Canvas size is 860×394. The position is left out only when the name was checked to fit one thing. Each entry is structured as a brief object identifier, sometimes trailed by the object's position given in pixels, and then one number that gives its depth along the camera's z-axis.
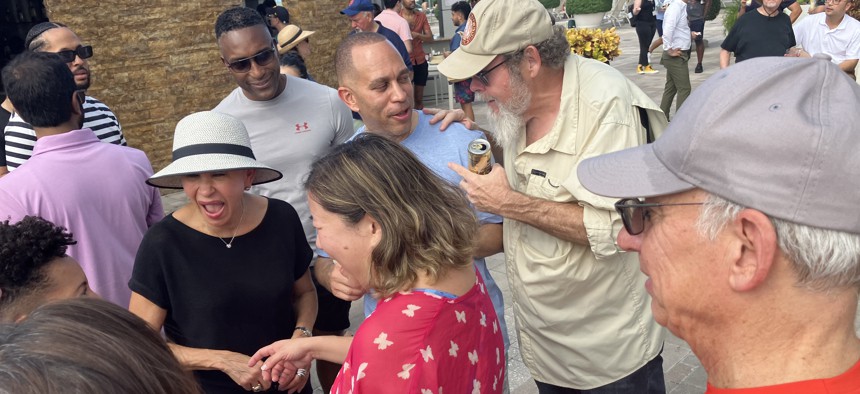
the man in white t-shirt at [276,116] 3.45
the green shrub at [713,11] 21.43
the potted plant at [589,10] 26.05
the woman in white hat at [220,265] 2.41
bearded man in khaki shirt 2.29
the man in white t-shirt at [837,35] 7.08
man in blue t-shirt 2.67
